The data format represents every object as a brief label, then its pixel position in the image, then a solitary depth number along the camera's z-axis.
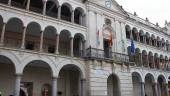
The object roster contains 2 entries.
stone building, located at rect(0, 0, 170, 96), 18.69
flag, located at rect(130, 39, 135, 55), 25.61
